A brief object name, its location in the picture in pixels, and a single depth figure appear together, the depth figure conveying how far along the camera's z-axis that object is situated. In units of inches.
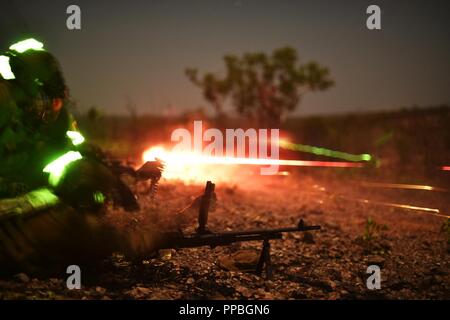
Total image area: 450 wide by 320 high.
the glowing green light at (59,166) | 147.6
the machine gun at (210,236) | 156.1
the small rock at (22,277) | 138.0
